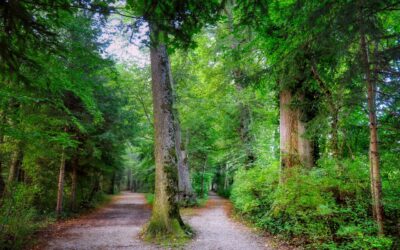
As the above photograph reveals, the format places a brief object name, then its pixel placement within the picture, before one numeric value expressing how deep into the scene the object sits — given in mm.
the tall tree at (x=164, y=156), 7969
